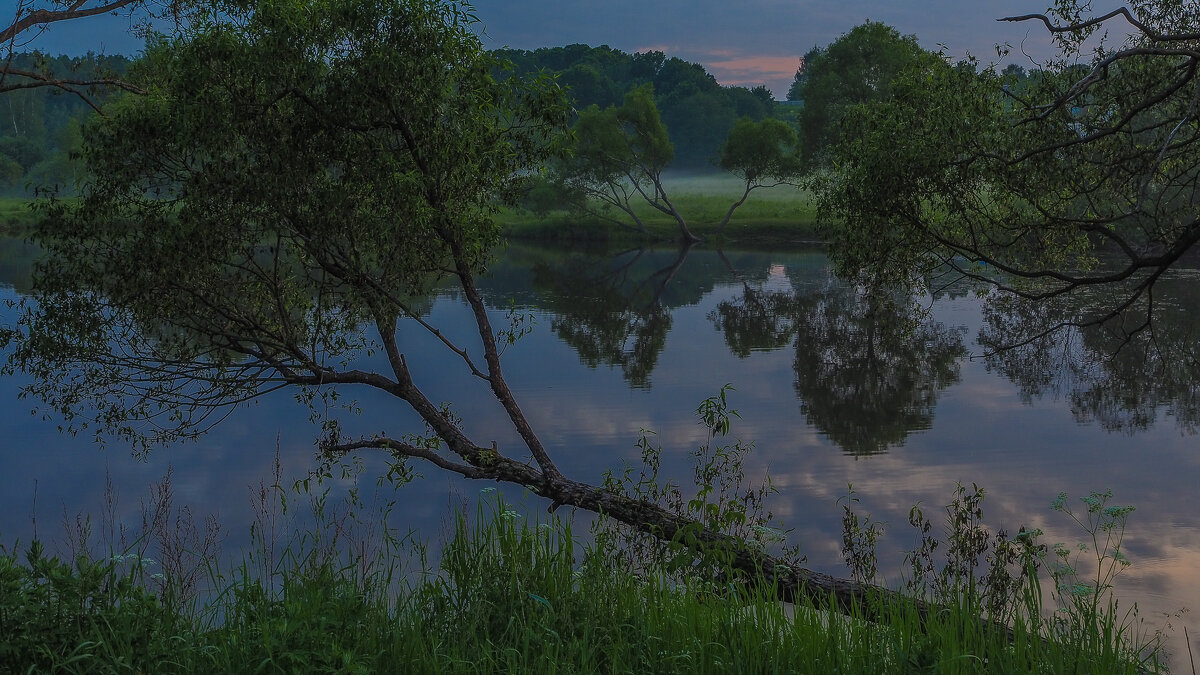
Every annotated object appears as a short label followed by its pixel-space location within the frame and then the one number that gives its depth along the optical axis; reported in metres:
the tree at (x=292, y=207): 12.48
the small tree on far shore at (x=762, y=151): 65.75
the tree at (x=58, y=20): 17.81
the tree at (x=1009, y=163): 13.48
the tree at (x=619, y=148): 69.12
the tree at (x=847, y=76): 59.00
